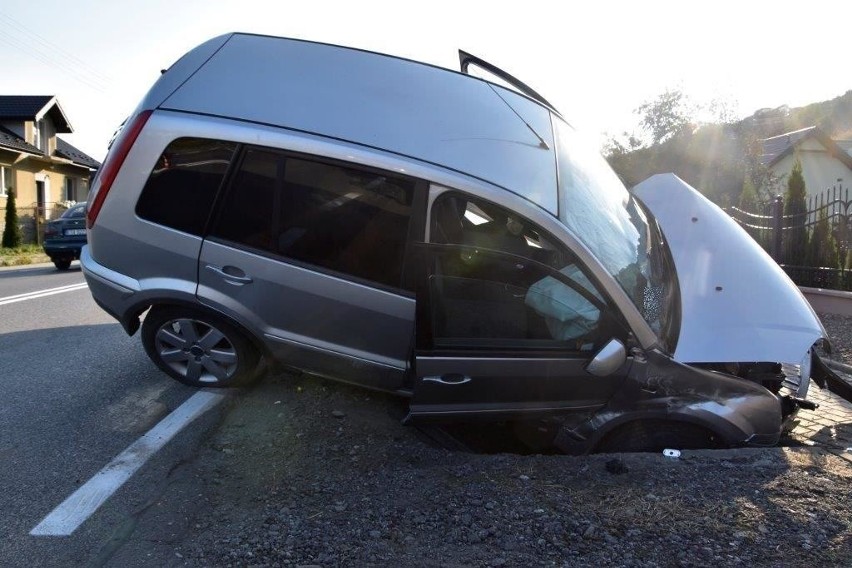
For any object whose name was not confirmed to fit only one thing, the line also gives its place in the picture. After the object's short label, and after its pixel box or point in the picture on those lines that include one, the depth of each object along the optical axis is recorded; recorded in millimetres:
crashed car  3863
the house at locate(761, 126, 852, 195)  35000
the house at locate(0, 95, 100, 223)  29922
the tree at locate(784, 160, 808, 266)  10516
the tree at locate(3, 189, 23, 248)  27406
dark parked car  16797
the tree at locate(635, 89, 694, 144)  38375
